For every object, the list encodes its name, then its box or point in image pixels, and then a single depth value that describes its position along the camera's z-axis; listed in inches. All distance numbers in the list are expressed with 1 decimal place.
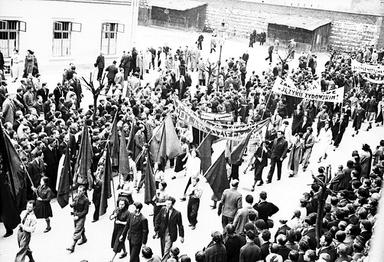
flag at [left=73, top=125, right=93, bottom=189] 426.9
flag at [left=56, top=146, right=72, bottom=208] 412.5
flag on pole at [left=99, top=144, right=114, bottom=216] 412.2
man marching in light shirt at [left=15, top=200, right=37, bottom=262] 330.0
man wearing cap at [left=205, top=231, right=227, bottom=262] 293.3
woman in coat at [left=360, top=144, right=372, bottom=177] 496.7
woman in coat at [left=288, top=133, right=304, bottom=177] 570.1
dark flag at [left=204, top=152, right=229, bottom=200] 433.1
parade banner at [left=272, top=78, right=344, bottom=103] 658.8
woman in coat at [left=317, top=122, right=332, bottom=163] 616.7
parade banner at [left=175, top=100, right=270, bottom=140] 510.9
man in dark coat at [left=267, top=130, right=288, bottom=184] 529.0
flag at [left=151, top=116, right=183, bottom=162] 498.9
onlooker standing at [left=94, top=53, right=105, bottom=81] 851.5
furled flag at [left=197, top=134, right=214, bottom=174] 486.9
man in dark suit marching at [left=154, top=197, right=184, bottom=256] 348.5
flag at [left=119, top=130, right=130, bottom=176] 456.8
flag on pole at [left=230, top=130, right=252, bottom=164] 495.8
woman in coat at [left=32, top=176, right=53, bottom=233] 378.9
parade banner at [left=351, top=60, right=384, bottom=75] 908.6
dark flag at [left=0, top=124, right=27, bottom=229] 350.6
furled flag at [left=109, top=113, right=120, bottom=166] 465.4
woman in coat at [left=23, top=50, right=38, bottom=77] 768.3
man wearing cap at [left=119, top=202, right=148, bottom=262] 330.6
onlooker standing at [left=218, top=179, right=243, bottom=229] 383.2
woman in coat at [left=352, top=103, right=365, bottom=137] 736.0
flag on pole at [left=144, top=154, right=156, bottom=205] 430.9
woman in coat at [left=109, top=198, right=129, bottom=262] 345.7
